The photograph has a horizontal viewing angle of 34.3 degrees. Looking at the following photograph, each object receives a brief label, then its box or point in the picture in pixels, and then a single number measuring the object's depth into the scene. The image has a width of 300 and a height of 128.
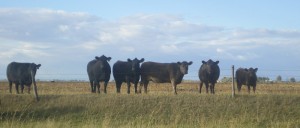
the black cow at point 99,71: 32.16
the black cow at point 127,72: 32.62
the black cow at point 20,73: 33.56
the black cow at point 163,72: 32.47
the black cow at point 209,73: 32.38
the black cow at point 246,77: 37.09
